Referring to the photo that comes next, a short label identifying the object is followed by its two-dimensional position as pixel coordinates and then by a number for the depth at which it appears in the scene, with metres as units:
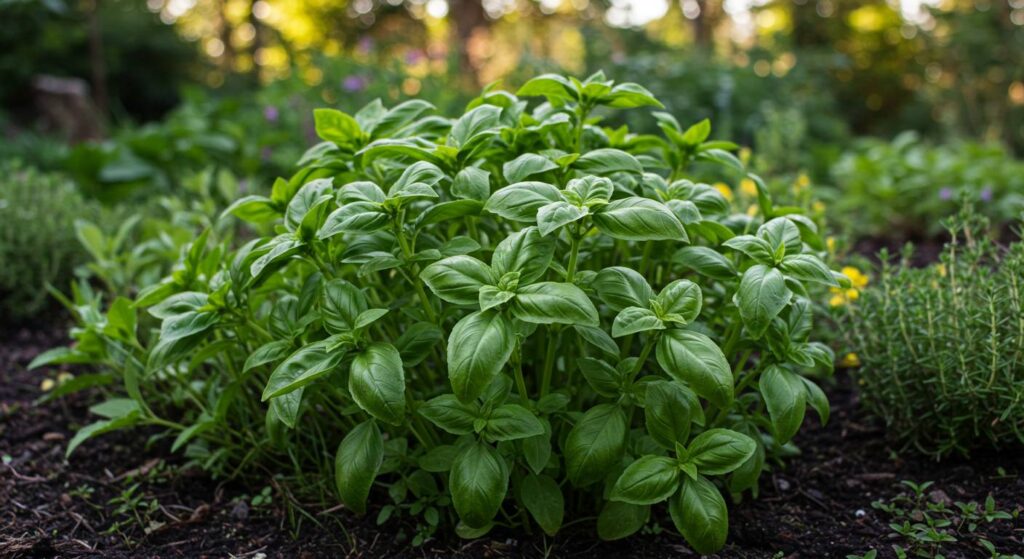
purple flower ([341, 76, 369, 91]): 5.38
